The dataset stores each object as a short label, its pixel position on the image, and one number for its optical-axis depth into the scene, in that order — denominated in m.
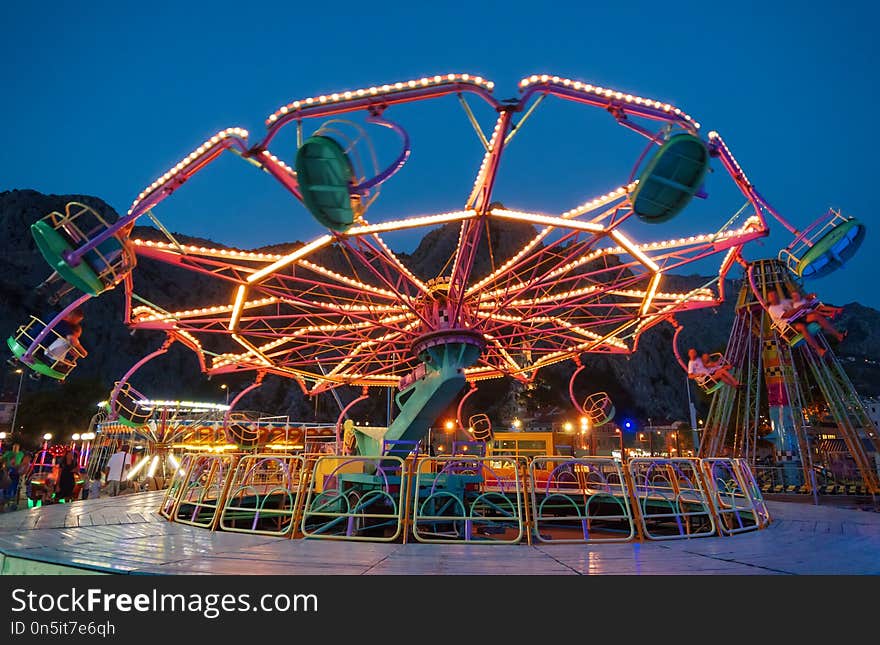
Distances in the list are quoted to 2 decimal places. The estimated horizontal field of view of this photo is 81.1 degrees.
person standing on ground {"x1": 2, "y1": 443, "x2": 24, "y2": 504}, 19.11
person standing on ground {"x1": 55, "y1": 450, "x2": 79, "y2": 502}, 17.05
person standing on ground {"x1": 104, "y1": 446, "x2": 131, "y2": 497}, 20.09
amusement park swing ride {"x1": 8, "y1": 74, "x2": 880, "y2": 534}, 8.51
